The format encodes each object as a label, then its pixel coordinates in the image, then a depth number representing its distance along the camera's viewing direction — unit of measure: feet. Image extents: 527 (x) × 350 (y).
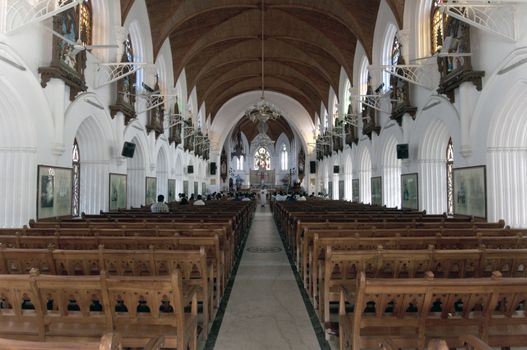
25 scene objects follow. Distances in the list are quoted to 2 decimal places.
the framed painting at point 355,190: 69.40
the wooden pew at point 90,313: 8.36
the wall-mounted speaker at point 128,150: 43.39
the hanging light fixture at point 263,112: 83.05
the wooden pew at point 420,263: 12.12
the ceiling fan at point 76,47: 26.98
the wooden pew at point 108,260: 12.25
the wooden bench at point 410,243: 15.21
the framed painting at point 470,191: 29.01
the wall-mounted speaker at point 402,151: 43.39
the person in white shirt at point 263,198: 108.40
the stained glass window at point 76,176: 40.68
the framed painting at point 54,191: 28.58
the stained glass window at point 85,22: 37.50
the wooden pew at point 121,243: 15.42
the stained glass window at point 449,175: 42.14
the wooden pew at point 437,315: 8.22
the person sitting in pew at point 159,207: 34.30
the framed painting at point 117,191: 42.73
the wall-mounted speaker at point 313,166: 119.24
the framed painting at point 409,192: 42.57
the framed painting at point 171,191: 70.33
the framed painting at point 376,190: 55.35
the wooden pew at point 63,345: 4.73
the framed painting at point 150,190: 54.60
